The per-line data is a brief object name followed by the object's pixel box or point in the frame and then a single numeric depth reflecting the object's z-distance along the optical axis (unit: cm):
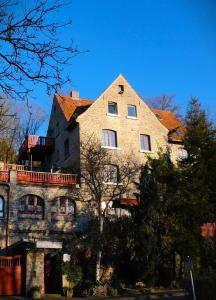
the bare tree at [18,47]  767
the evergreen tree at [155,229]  2606
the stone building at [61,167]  2767
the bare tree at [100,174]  2872
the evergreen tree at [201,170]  2923
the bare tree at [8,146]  4666
